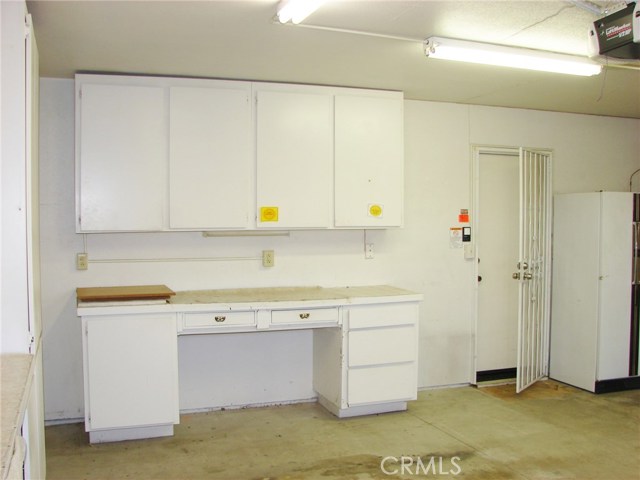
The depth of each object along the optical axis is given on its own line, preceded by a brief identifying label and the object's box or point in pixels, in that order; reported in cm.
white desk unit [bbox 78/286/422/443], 340
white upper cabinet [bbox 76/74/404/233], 362
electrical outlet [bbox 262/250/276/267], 421
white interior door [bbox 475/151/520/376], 493
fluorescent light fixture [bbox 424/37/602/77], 308
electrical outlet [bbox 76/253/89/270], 385
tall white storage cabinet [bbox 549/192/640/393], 469
